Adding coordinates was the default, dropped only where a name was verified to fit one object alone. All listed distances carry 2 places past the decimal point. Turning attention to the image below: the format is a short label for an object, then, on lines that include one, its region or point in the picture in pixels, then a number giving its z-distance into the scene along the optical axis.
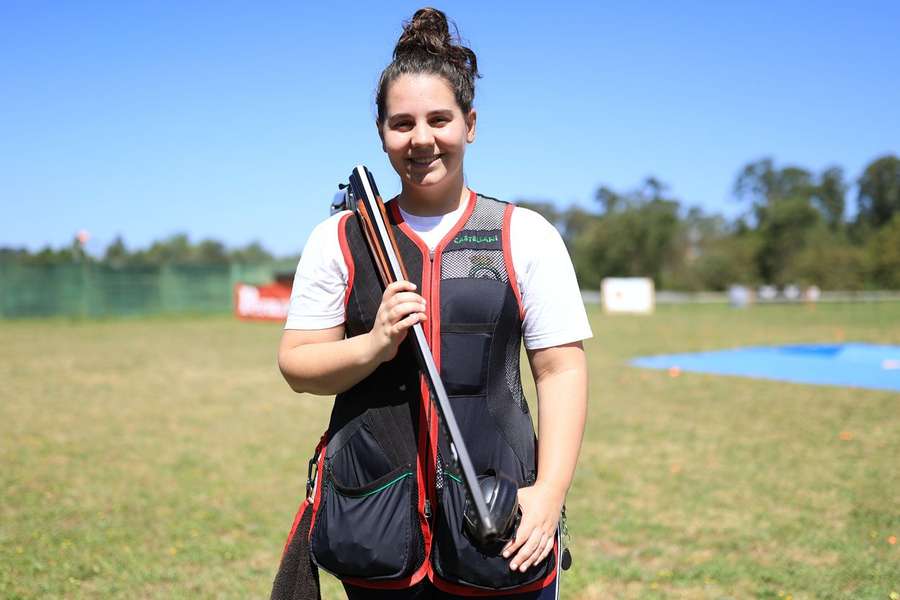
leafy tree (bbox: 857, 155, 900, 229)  89.44
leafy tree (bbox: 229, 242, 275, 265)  75.97
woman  1.79
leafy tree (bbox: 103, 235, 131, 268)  50.14
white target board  39.69
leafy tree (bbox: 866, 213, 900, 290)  63.28
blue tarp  13.55
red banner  29.17
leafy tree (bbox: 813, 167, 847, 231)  94.75
